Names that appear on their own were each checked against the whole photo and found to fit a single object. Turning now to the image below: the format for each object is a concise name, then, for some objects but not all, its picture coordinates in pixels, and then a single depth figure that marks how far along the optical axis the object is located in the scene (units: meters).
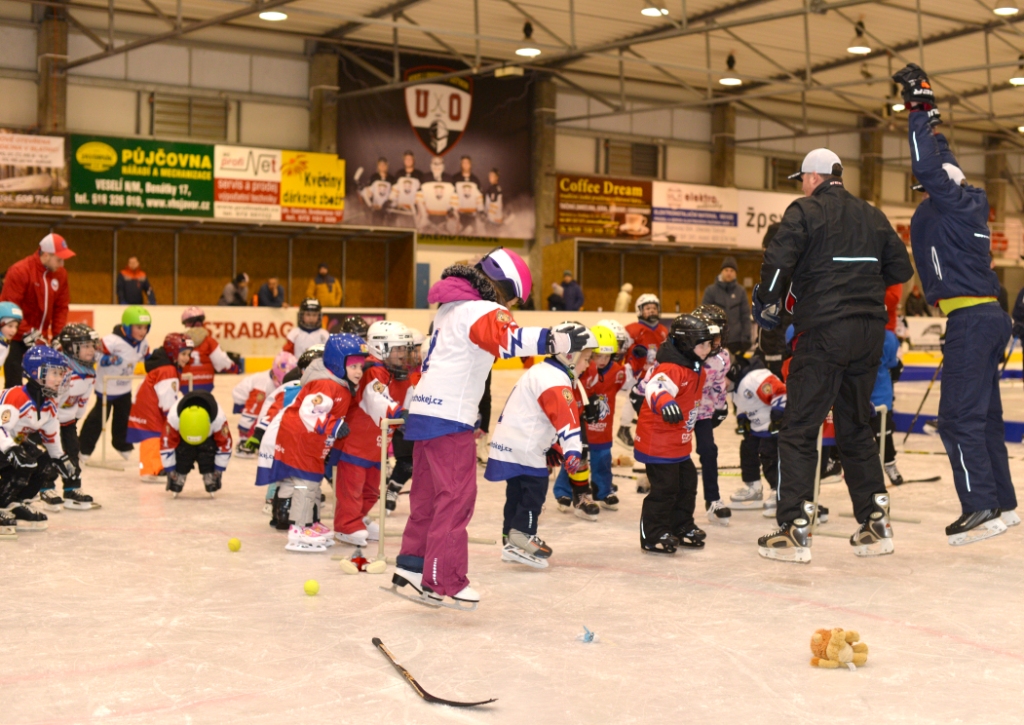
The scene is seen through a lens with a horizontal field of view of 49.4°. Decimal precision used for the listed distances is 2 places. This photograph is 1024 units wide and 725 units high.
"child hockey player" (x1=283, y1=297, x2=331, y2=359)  9.18
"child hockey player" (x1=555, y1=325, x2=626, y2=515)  6.72
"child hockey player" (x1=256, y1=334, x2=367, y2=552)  5.49
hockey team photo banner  21.50
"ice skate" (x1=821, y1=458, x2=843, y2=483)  7.50
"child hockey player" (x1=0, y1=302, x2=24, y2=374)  6.59
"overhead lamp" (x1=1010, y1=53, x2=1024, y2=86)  17.03
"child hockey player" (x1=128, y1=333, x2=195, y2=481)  7.77
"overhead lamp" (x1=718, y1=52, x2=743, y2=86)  18.91
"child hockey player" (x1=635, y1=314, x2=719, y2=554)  5.56
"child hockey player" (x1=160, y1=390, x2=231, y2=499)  7.08
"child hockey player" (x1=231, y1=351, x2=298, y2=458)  8.80
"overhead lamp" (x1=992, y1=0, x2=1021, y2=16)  16.05
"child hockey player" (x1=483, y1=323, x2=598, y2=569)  5.20
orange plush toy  3.54
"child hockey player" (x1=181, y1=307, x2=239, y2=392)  9.12
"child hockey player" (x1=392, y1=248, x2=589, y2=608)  4.23
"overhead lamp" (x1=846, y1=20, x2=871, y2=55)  18.93
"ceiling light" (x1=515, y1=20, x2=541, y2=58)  16.30
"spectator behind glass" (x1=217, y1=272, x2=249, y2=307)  19.28
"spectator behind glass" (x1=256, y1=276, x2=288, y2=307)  19.36
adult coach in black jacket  4.96
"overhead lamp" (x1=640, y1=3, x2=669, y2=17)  16.56
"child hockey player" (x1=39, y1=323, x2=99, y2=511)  6.59
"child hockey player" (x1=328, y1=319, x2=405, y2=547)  5.63
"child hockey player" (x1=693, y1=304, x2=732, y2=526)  6.35
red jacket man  8.20
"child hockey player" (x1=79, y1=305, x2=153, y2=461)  8.32
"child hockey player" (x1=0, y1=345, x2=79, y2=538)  5.65
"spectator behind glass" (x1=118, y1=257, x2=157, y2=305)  18.27
